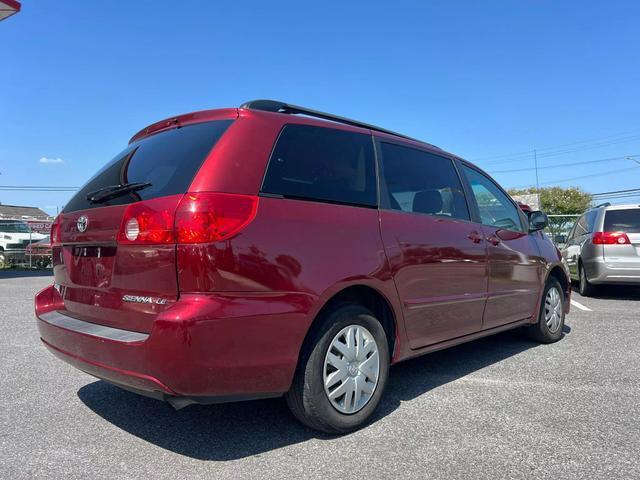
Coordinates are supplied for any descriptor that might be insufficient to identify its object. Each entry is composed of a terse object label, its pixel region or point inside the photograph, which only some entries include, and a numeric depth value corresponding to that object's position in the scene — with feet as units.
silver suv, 27.61
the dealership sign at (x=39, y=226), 70.87
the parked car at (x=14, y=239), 59.31
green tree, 147.66
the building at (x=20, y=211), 205.96
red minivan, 7.91
